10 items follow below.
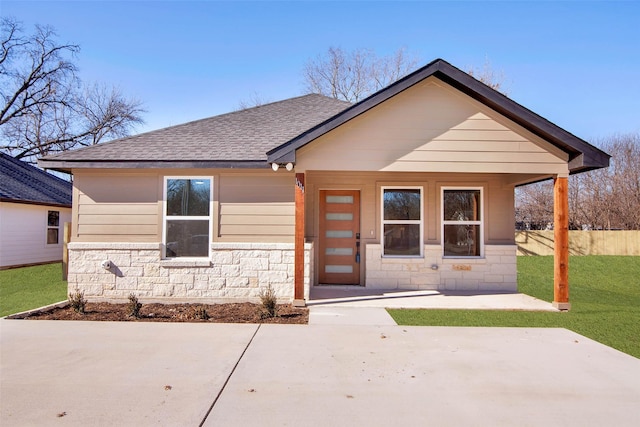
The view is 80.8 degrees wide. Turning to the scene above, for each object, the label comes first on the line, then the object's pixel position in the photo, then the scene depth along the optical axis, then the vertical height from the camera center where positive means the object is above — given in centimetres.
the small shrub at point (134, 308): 632 -142
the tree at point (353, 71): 2345 +999
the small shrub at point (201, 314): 623 -150
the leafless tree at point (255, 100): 2655 +888
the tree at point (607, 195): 2442 +214
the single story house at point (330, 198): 701 +59
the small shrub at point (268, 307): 637 -139
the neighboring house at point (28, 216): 1267 +26
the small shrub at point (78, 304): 653 -140
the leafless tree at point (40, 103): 2550 +852
